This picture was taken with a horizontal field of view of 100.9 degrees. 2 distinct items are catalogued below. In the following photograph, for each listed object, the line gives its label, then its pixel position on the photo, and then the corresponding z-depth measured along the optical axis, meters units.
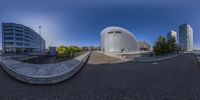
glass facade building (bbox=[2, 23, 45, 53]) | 35.77
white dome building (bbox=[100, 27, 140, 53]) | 43.90
